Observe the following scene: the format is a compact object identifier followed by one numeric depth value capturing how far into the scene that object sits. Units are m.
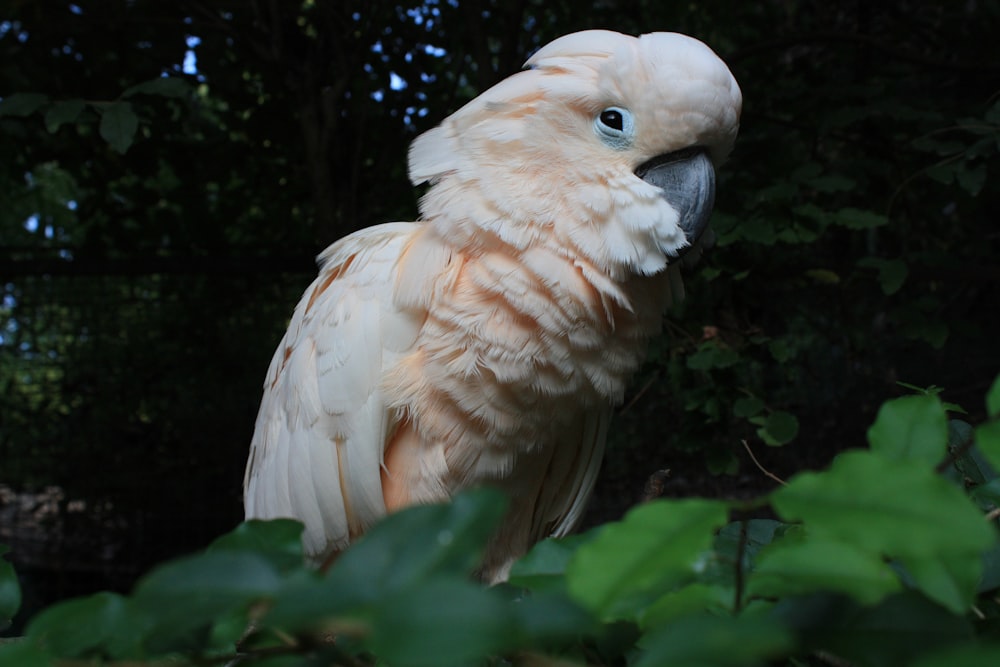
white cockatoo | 0.76
